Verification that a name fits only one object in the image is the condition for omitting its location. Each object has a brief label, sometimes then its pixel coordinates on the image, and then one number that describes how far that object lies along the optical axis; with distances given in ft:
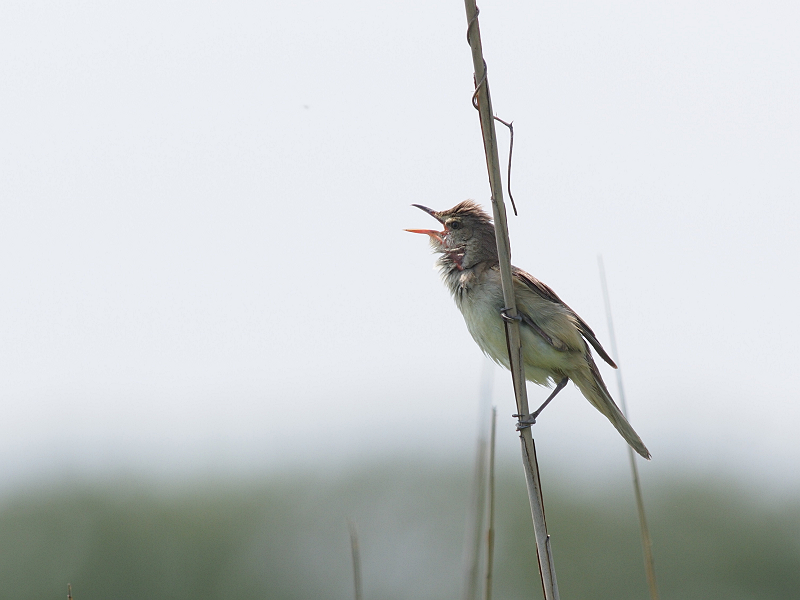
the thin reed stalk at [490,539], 24.72
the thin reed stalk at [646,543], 25.84
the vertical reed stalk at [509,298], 23.20
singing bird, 37.09
